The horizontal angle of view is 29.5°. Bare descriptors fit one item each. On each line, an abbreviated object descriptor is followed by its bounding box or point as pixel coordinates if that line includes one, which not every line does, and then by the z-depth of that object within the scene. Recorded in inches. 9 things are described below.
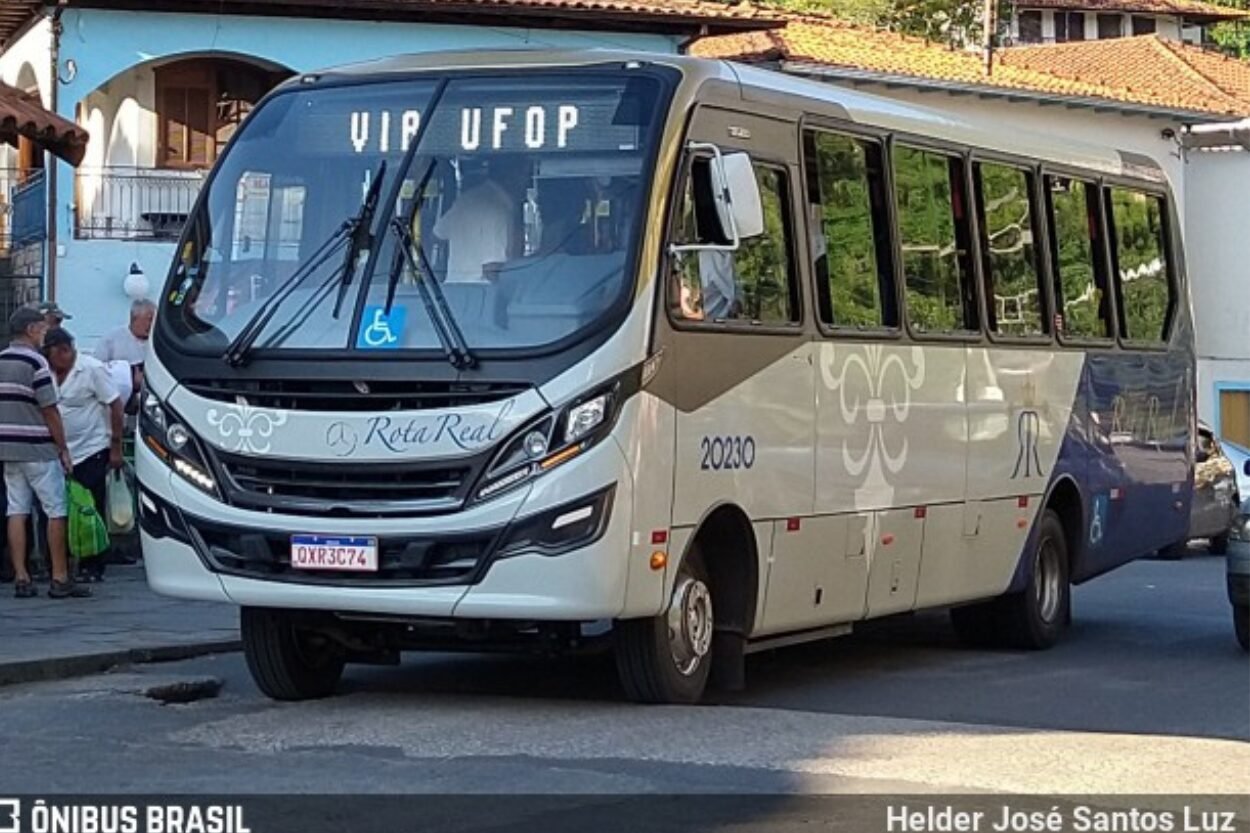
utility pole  1583.4
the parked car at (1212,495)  982.4
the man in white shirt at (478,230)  422.9
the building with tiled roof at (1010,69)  1432.1
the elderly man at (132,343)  722.2
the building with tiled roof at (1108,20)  2778.1
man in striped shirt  623.5
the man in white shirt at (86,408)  661.9
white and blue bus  408.5
